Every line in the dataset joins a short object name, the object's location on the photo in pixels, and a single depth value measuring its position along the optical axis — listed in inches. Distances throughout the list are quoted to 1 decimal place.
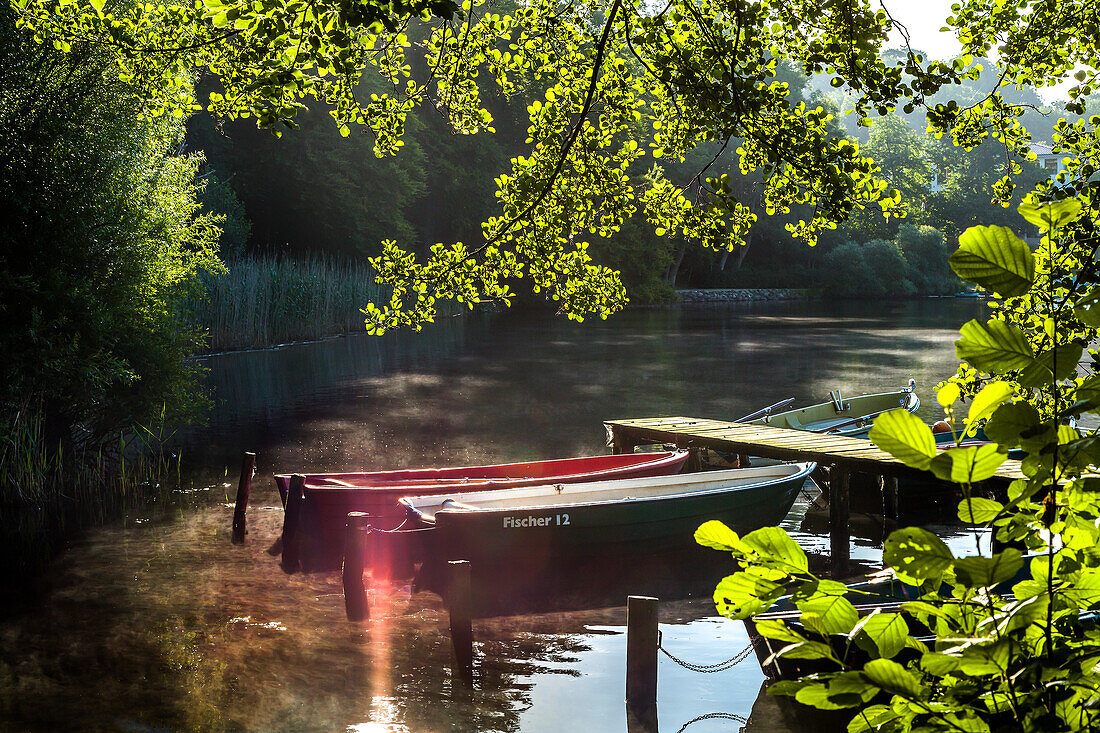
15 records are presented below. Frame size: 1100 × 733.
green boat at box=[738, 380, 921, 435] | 636.7
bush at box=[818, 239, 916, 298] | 2896.2
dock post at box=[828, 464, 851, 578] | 460.1
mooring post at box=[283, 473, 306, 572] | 446.7
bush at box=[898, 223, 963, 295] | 3046.3
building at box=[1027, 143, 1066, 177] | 4092.0
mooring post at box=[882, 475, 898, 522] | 530.0
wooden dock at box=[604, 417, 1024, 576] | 454.3
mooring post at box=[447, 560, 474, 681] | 302.0
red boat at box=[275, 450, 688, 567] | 437.1
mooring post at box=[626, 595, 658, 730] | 255.6
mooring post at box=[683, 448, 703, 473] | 590.9
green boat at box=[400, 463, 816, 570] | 387.5
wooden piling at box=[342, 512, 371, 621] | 360.5
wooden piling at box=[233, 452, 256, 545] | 487.5
